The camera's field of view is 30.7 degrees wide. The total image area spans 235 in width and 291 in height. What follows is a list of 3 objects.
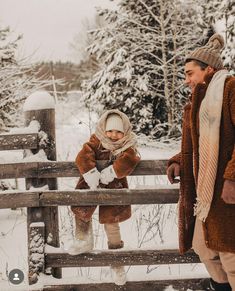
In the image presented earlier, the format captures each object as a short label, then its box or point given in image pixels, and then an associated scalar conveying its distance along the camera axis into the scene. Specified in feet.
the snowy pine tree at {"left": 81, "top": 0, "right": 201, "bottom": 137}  51.21
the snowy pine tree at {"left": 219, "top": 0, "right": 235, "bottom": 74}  42.72
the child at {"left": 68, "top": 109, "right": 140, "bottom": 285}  11.19
